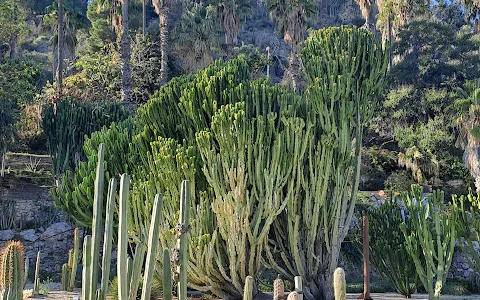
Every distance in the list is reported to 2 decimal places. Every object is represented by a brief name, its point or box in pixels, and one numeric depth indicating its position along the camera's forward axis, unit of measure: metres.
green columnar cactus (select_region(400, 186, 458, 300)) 9.99
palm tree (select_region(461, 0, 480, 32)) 25.38
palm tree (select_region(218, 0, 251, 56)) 26.28
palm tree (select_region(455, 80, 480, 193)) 17.91
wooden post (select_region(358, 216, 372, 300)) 10.09
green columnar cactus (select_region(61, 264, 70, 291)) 11.44
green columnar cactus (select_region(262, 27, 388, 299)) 9.84
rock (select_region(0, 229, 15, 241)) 16.25
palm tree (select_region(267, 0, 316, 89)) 23.38
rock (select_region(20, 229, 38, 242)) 16.23
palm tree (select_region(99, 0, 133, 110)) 19.10
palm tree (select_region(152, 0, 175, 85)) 20.84
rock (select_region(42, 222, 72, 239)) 16.58
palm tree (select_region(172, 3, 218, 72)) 23.77
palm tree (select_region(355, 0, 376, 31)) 28.38
